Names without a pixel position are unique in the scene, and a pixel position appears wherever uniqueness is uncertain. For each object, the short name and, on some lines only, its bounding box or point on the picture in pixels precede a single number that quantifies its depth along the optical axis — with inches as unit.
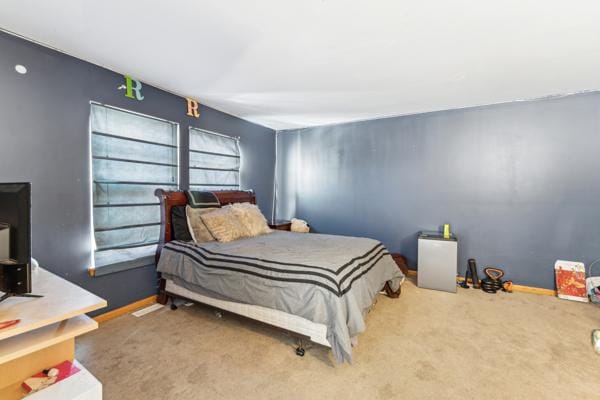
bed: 74.7
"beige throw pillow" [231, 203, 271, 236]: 130.7
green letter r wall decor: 109.1
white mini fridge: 133.1
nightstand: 163.1
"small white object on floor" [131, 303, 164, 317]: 106.4
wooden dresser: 38.4
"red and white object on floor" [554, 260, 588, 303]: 121.7
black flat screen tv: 44.0
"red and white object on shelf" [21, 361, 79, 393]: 42.9
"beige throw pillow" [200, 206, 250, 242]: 116.2
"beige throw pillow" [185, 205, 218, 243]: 116.0
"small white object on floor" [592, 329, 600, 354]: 82.1
